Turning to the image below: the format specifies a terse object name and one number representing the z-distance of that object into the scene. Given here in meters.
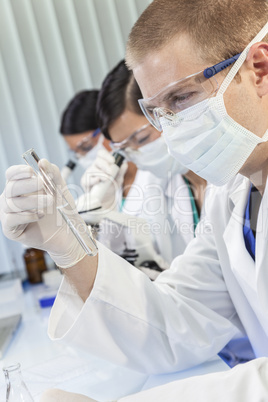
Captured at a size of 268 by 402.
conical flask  1.16
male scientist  1.46
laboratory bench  1.45
